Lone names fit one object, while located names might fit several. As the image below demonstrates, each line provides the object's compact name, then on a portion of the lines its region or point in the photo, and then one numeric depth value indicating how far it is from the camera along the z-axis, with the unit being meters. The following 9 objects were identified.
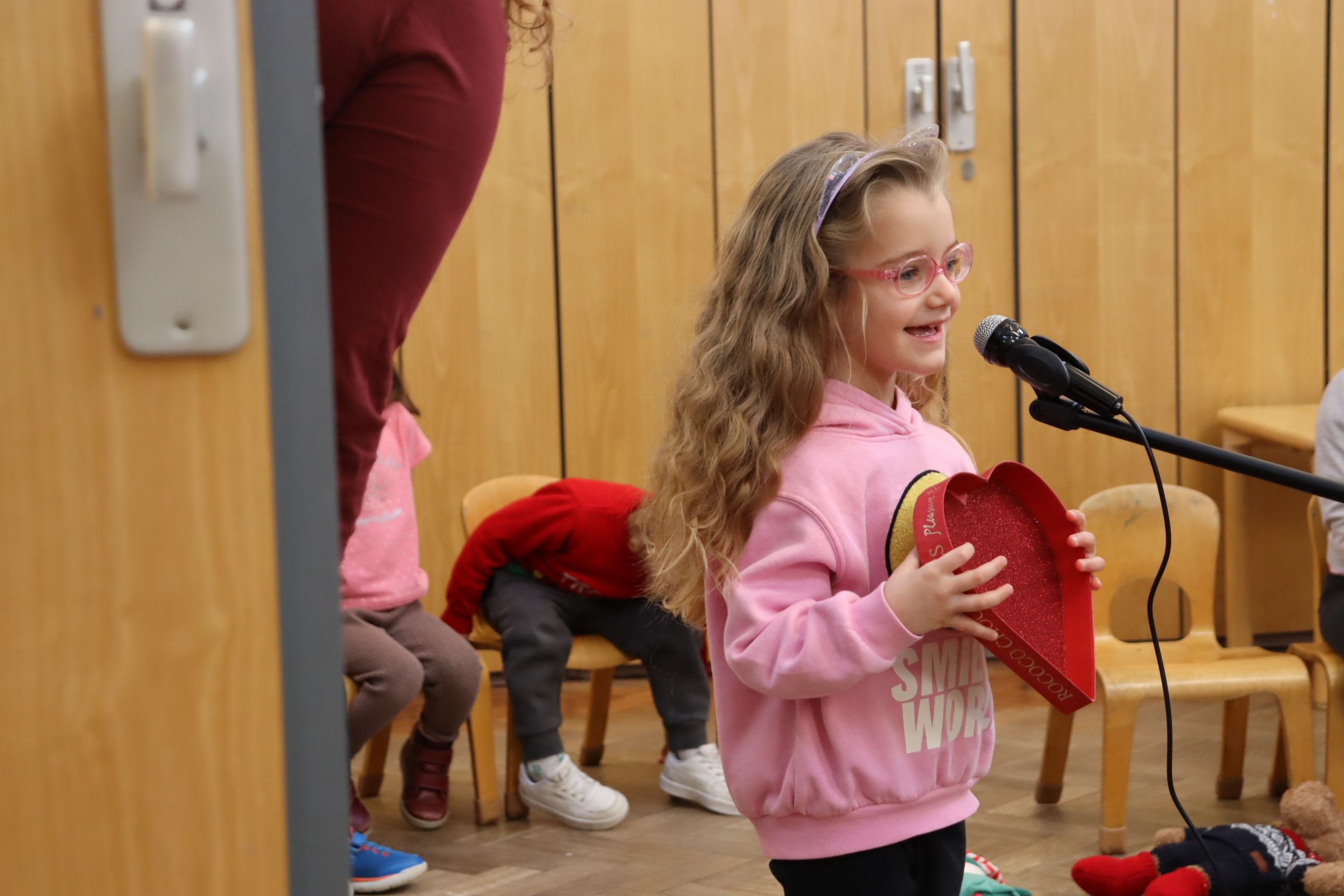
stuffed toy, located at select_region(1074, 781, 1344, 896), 4.16
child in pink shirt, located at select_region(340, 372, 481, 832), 5.25
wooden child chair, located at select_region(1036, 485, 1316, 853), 4.88
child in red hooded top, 5.45
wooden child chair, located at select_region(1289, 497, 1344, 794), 4.90
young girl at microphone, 2.50
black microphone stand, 2.18
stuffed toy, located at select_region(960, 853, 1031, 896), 3.99
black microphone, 2.23
